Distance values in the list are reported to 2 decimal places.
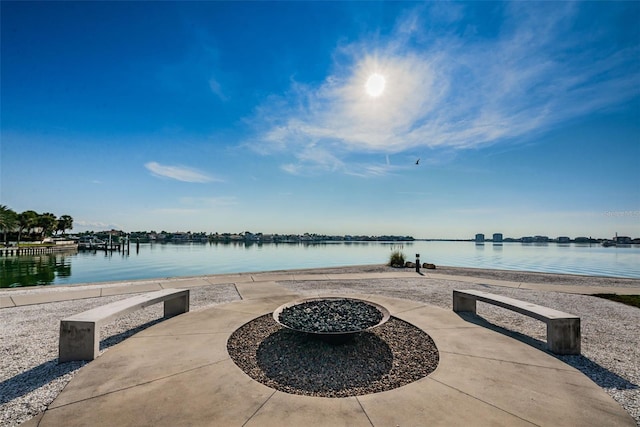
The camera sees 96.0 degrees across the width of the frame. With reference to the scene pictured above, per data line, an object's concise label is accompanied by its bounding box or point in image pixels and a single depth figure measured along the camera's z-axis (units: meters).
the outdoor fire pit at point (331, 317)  4.52
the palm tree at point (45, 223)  72.69
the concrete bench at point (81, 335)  4.27
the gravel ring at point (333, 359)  3.72
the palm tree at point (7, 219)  54.44
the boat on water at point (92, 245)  70.72
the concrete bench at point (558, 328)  4.76
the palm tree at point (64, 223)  96.86
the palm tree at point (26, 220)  65.62
